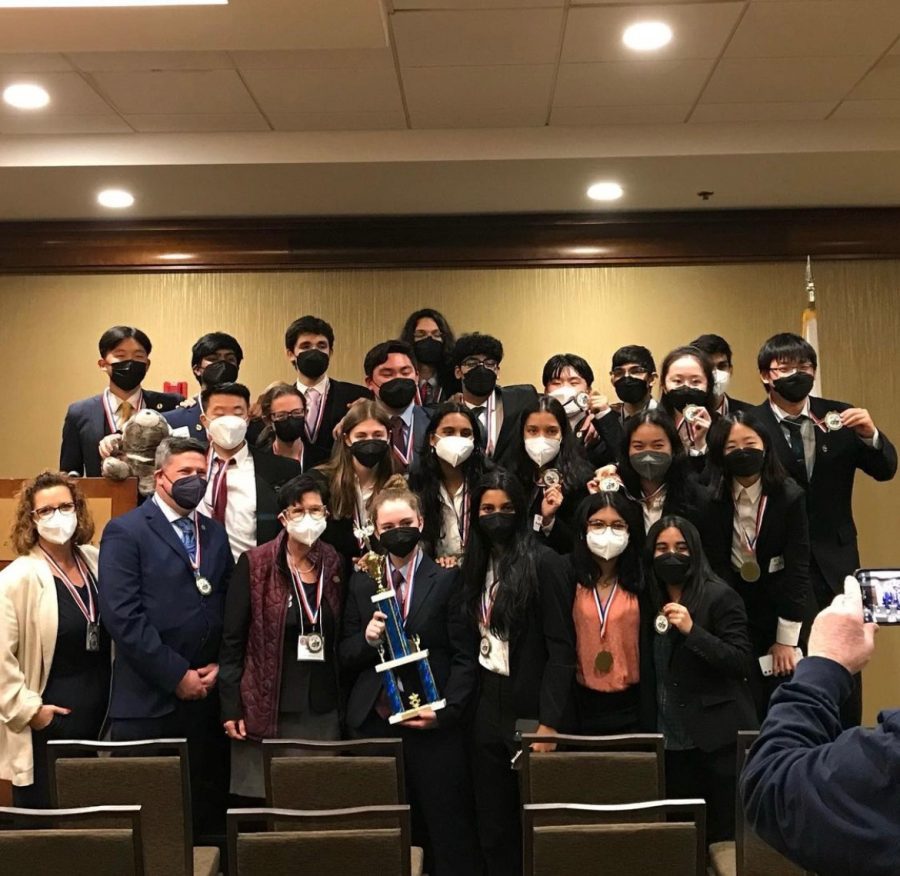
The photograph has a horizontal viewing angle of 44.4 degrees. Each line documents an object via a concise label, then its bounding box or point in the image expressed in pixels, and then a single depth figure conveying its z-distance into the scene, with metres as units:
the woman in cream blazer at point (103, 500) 4.36
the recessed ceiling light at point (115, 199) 6.32
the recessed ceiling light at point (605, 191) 6.27
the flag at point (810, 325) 5.82
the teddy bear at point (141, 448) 4.42
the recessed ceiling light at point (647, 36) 4.47
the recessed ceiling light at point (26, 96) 5.09
